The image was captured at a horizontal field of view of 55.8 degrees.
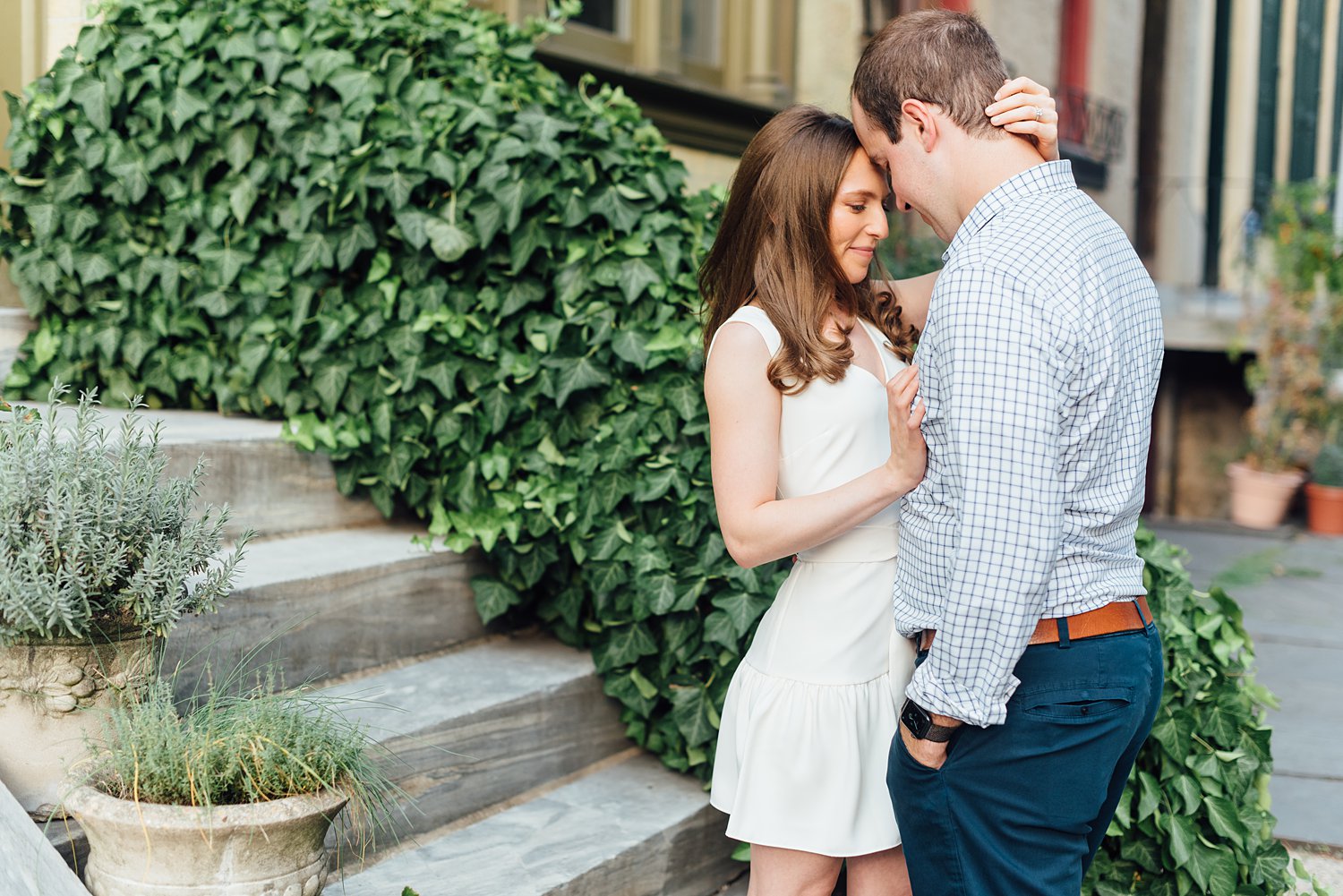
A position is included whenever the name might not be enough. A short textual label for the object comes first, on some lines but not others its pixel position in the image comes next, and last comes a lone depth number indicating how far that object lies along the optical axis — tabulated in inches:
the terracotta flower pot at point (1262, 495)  392.2
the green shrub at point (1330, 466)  380.8
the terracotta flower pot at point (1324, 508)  379.9
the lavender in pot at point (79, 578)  81.9
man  67.1
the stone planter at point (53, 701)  85.7
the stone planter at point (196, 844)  75.7
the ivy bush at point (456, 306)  127.1
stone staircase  113.3
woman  85.3
